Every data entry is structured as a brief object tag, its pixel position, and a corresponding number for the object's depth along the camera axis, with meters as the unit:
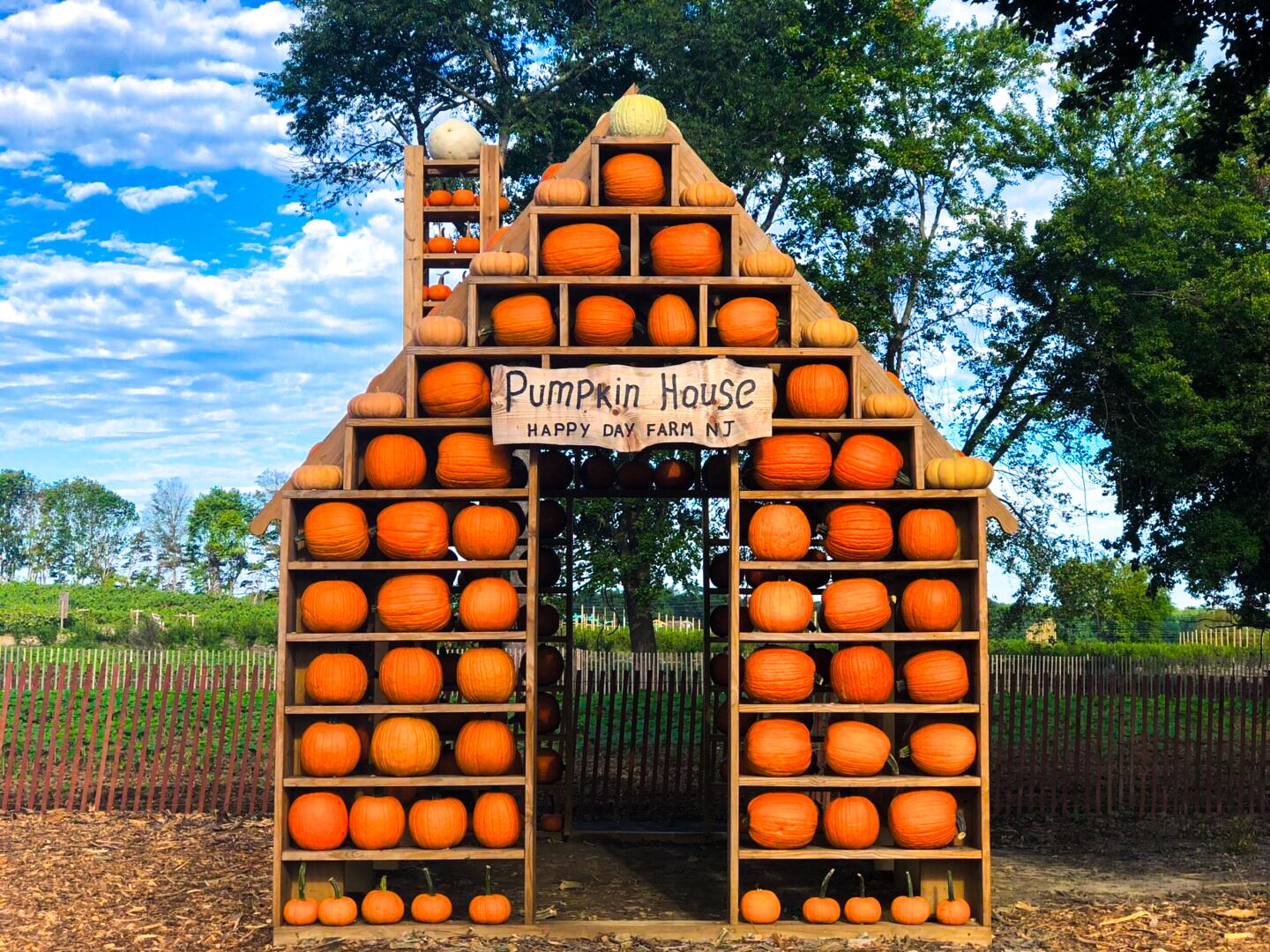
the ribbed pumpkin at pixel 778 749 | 7.40
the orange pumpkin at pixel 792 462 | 7.59
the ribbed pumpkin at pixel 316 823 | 7.41
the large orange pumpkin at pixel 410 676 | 7.49
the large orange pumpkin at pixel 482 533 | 7.58
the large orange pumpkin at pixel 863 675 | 7.44
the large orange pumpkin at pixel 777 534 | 7.52
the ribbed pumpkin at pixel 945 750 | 7.46
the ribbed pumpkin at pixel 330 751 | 7.47
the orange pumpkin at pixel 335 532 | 7.50
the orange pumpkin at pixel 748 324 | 7.64
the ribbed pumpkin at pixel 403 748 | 7.41
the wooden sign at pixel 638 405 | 7.48
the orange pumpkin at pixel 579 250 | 7.71
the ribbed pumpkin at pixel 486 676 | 7.48
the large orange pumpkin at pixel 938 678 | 7.49
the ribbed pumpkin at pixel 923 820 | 7.39
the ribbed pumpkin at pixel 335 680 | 7.49
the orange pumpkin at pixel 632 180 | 7.81
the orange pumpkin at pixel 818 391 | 7.64
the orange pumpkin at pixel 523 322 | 7.66
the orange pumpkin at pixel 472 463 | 7.59
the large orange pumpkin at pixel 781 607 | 7.47
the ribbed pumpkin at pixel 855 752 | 7.42
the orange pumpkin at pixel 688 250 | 7.71
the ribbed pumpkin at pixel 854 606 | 7.51
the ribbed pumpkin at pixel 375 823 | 7.42
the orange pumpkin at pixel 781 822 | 7.34
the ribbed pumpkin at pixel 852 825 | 7.41
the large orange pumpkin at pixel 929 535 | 7.57
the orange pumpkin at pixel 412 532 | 7.55
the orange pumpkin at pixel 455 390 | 7.64
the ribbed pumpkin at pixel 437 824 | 7.44
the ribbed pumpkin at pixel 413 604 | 7.50
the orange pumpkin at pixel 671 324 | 7.67
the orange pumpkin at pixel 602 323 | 7.65
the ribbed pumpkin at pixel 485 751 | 7.49
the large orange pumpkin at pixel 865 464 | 7.61
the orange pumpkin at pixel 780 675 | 7.44
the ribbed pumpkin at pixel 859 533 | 7.54
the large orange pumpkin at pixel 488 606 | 7.46
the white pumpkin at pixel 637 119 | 7.89
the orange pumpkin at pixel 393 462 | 7.66
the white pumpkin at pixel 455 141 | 11.35
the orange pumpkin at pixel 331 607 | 7.49
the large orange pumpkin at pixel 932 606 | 7.52
